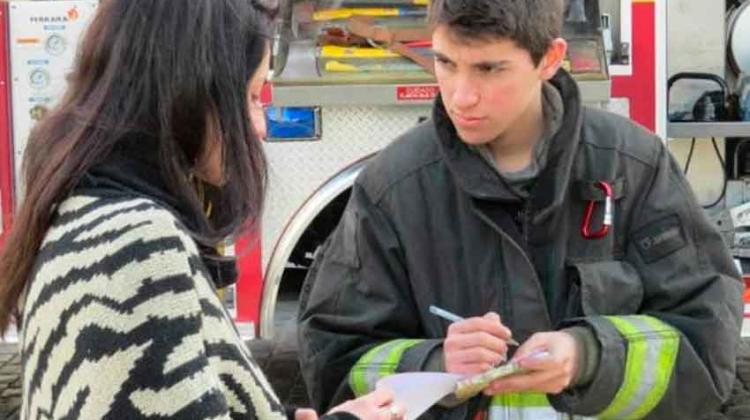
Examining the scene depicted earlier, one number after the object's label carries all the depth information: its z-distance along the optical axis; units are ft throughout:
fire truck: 15.43
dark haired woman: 6.72
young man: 8.47
